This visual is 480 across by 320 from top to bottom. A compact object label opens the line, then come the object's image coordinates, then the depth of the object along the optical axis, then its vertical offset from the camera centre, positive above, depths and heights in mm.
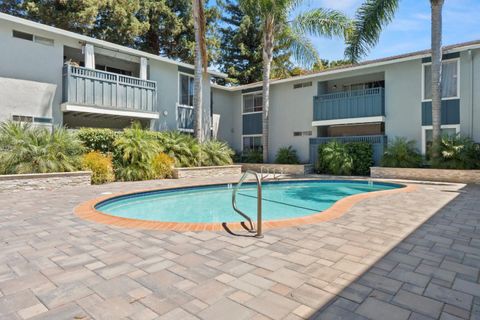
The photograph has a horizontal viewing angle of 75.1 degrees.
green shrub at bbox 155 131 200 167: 15156 +458
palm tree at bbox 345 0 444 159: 13602 +5881
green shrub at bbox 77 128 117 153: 12820 +761
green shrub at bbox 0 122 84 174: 10336 +253
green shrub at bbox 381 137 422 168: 14812 +35
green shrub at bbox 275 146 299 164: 19391 +5
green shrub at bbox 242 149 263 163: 20562 +13
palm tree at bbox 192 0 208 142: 15273 +5220
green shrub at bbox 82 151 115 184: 12016 -369
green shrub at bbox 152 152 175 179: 14016 -433
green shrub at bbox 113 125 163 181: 13047 +24
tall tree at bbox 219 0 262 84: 27891 +9947
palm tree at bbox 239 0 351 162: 16859 +7363
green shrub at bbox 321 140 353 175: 16422 -111
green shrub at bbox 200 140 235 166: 16594 +124
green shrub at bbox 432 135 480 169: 13094 +109
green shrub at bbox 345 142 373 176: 16562 -60
